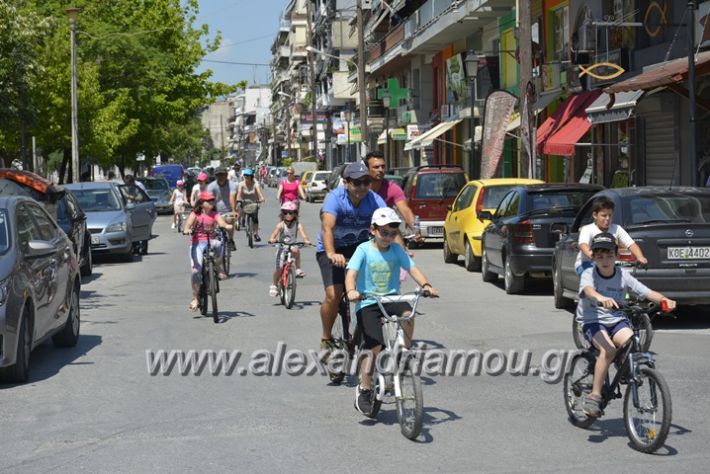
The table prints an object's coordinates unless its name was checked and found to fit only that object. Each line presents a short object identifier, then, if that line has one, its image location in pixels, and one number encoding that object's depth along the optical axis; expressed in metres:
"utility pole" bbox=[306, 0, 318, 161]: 86.38
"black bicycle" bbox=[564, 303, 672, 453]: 6.99
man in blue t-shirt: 9.48
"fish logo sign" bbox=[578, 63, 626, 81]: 23.47
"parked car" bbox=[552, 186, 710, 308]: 12.78
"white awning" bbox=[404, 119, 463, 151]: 47.53
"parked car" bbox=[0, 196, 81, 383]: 9.57
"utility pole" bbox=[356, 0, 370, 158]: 46.62
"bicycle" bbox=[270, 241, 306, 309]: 15.37
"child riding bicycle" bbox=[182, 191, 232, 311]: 14.50
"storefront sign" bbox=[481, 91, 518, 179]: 28.55
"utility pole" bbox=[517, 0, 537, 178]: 24.88
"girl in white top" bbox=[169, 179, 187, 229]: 34.38
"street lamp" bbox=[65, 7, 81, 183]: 37.00
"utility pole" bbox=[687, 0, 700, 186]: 18.11
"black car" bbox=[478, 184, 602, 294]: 16.53
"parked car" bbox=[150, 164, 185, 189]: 67.50
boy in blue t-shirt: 8.02
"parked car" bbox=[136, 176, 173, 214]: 47.69
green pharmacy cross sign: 56.56
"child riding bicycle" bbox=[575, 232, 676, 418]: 7.55
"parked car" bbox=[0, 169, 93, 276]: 19.75
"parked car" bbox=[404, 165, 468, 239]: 26.41
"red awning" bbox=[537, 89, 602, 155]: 28.75
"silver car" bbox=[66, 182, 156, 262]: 24.06
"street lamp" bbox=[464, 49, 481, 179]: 31.86
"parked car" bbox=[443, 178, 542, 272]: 20.56
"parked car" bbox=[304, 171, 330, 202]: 59.95
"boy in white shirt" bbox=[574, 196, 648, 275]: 10.20
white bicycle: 7.50
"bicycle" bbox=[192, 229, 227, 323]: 13.95
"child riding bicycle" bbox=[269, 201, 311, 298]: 15.71
